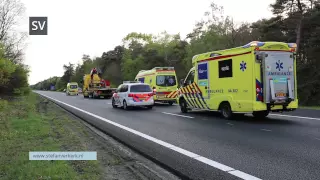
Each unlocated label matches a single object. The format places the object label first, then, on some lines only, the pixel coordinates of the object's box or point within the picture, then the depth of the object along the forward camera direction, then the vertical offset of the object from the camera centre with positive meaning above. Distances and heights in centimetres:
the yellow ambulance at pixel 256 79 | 1165 +37
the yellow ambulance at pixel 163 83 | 2270 +49
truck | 3925 +52
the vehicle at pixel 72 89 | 5712 +42
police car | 1945 -30
